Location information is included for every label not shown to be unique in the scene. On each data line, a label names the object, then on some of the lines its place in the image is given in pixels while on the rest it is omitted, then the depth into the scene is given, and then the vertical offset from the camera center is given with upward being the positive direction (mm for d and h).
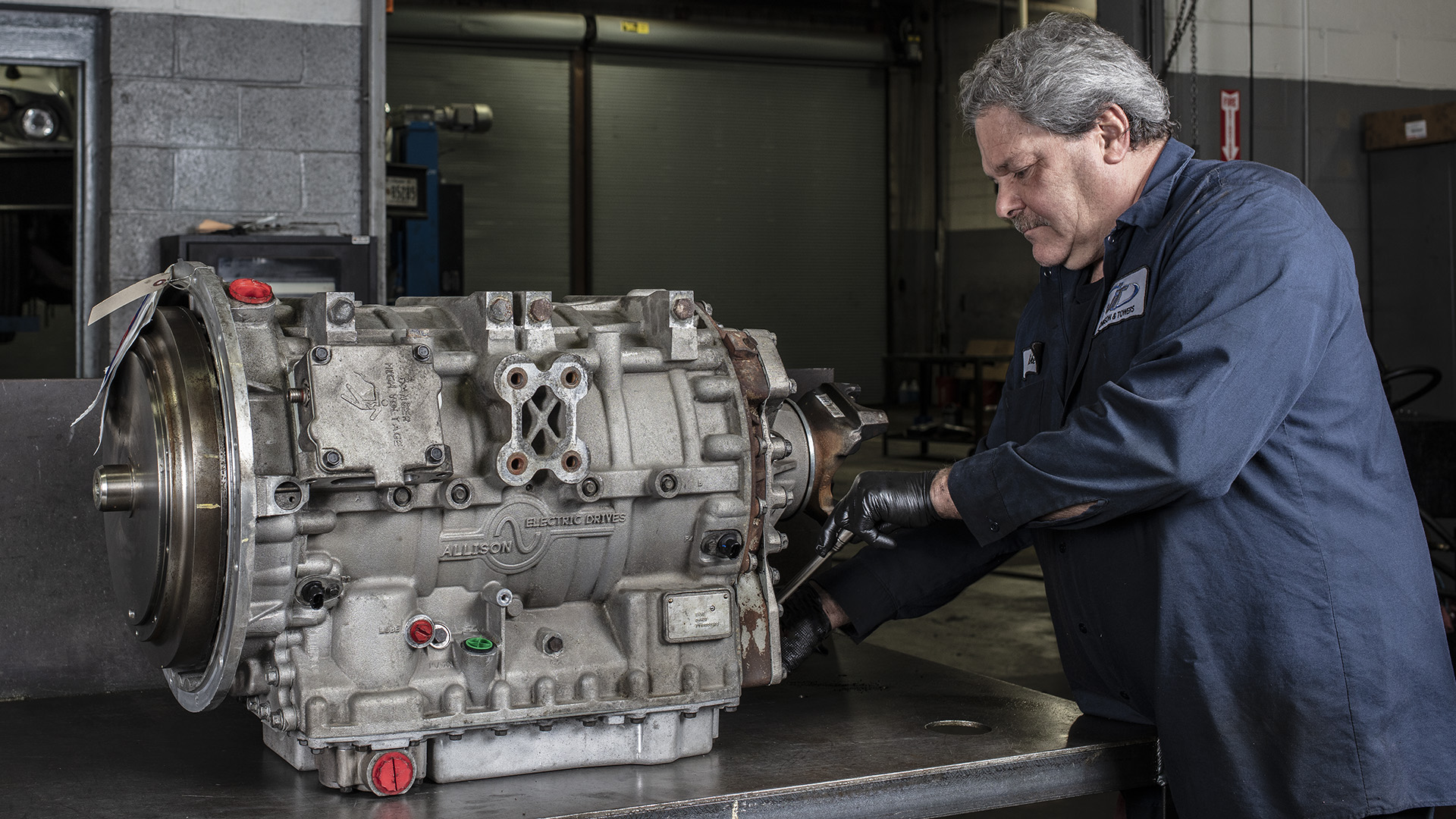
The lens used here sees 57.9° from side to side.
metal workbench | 1367 -396
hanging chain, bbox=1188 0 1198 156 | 4275 +1206
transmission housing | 1287 -108
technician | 1350 -68
